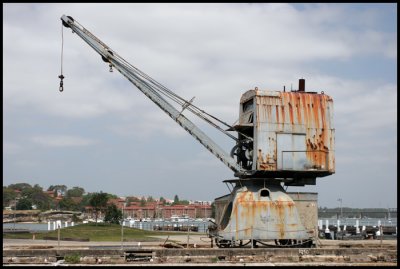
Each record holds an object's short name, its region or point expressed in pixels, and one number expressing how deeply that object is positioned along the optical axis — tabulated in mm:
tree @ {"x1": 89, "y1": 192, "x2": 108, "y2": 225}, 66188
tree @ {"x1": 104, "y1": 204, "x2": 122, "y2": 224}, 65375
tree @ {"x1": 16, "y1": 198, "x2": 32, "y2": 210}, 171875
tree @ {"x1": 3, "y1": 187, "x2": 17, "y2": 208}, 187075
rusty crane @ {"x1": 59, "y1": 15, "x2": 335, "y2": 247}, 20891
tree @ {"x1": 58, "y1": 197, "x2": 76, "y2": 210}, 168625
